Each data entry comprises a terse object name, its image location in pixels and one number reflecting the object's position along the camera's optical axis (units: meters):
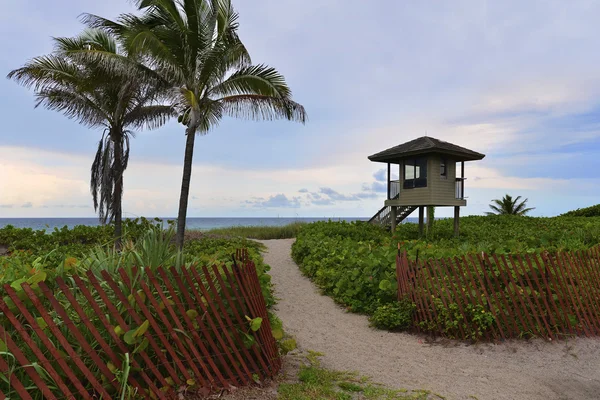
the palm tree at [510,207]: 35.21
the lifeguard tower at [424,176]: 19.80
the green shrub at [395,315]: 7.31
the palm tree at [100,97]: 16.41
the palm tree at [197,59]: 13.80
